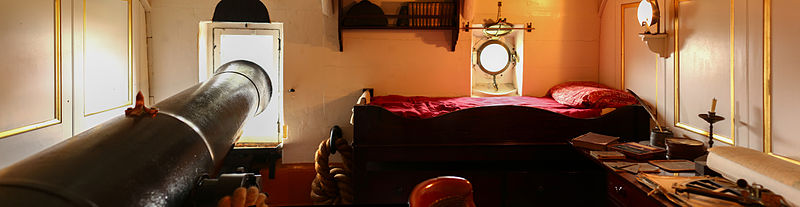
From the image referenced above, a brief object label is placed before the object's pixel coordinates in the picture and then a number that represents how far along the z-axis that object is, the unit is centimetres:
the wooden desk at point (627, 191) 159
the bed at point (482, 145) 271
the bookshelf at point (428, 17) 369
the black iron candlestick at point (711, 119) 217
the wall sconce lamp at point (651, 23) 275
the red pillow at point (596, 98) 288
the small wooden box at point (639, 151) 206
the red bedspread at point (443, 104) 282
